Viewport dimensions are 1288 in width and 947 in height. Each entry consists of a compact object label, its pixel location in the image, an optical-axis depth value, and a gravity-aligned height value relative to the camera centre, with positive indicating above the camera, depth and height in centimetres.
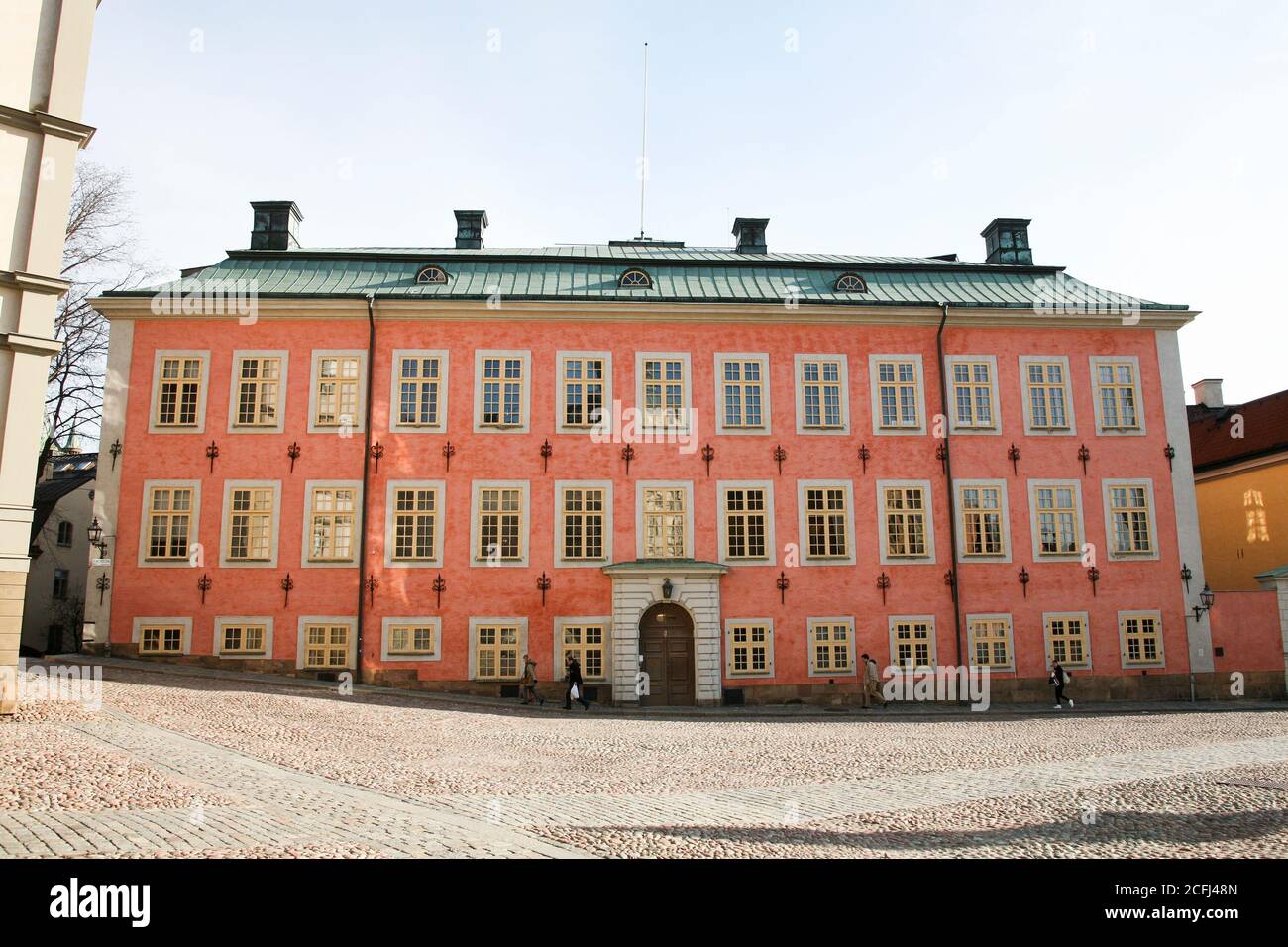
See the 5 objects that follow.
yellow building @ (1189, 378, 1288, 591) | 3166 +435
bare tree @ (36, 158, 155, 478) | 2736 +842
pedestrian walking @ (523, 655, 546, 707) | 2381 -164
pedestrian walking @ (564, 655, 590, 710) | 2323 -167
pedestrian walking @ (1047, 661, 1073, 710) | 2472 -168
